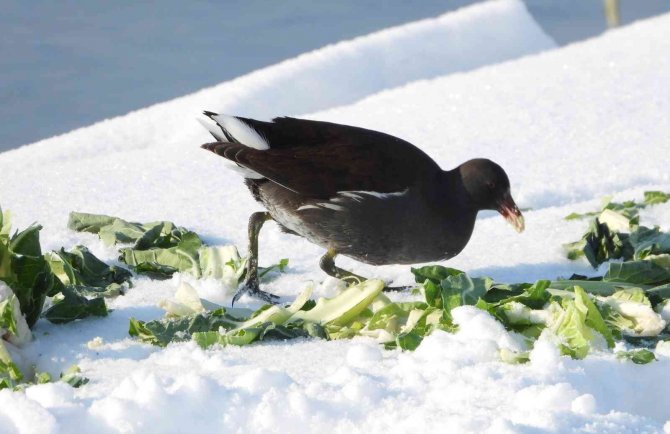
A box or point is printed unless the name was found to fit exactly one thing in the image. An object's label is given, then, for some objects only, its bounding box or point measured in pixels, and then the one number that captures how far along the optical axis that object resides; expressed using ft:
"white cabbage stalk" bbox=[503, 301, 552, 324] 28.58
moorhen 34.27
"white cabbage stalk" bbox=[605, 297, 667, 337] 29.40
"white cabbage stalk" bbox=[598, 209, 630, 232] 40.73
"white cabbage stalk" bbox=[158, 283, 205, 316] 31.24
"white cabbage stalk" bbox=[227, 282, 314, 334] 29.81
